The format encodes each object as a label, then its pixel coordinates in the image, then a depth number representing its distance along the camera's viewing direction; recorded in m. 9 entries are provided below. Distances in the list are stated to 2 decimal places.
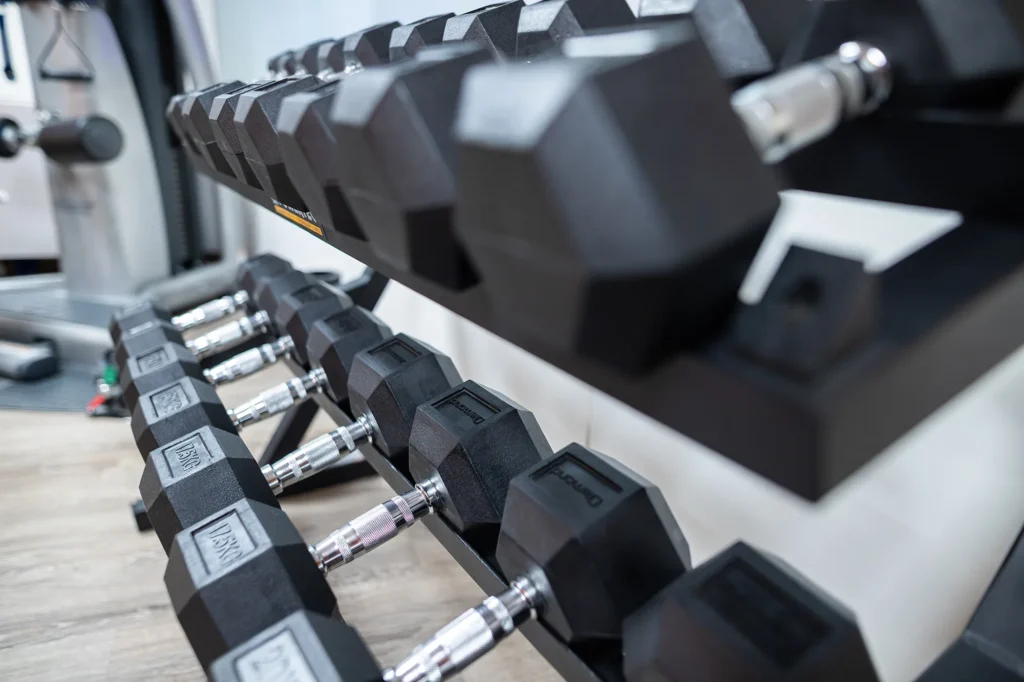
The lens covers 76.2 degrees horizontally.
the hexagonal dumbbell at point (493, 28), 0.63
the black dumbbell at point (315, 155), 0.45
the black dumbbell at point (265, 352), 1.09
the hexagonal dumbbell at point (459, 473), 0.73
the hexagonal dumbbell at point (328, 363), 1.05
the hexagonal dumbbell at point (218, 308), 1.37
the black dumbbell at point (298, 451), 0.76
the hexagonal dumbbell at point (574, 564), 0.56
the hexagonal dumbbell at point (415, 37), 0.70
